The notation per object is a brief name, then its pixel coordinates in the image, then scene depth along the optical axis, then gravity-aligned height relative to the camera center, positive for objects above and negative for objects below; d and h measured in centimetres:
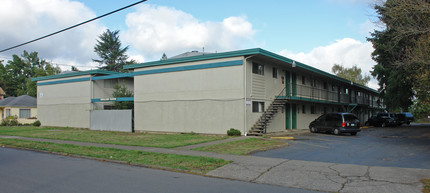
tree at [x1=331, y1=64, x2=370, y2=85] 6356 +720
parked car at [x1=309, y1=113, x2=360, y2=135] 2150 -118
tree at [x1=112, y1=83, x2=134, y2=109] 2772 +117
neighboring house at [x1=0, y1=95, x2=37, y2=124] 3906 -6
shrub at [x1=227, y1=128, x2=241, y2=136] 1927 -157
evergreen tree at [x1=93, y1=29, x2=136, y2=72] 6462 +1193
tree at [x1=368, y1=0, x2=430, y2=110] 1241 +357
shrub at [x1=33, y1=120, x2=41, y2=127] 3299 -179
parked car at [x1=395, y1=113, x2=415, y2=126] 4026 -152
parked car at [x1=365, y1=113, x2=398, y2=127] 3712 -161
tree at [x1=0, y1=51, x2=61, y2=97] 7169 +840
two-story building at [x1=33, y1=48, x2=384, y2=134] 2011 +113
